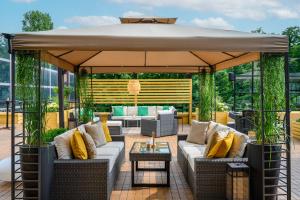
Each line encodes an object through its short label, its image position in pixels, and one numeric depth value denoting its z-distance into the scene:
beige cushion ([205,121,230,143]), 3.86
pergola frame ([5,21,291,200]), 2.57
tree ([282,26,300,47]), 13.04
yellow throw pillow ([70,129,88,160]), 3.02
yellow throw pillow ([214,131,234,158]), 3.04
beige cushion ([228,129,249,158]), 3.07
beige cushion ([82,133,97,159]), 3.11
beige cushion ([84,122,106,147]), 4.05
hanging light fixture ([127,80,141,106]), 7.69
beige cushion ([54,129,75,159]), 2.99
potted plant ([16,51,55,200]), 2.68
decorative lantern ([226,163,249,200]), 2.72
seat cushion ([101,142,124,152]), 4.15
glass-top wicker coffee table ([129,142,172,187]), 3.48
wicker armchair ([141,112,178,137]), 7.37
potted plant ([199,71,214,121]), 5.18
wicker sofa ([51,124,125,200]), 2.88
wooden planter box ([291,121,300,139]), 6.76
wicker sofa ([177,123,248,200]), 2.96
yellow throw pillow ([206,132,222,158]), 3.04
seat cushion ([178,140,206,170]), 3.44
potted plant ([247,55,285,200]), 2.73
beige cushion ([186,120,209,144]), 4.32
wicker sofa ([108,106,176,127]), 8.92
